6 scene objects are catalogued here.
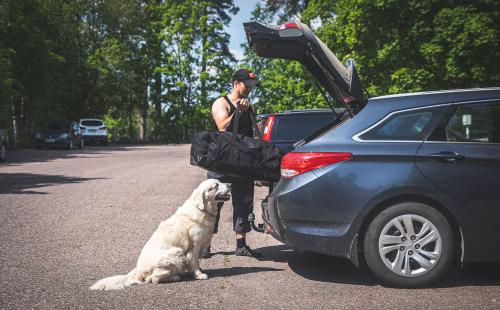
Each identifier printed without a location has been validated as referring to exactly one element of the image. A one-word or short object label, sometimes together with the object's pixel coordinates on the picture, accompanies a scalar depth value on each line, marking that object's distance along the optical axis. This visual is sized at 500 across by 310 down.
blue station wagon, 4.15
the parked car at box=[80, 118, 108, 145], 36.94
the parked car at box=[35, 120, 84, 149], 29.48
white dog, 4.30
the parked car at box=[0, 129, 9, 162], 18.88
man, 5.28
